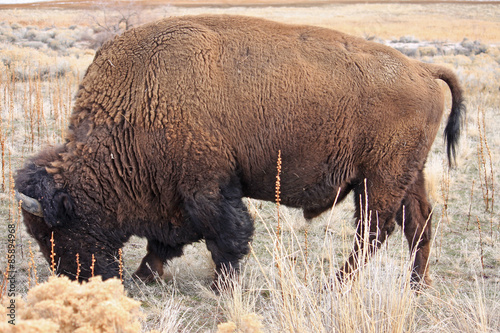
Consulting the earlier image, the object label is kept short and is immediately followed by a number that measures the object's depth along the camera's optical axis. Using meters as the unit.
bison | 12.19
